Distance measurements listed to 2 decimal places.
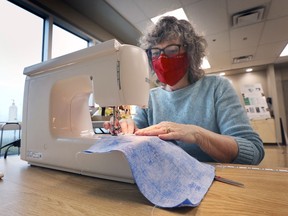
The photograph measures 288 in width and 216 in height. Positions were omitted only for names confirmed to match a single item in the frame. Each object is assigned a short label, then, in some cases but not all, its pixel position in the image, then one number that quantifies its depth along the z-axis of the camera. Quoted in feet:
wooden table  0.95
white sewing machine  1.66
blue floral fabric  1.02
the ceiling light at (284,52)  13.21
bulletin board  16.43
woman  2.08
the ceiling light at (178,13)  7.79
